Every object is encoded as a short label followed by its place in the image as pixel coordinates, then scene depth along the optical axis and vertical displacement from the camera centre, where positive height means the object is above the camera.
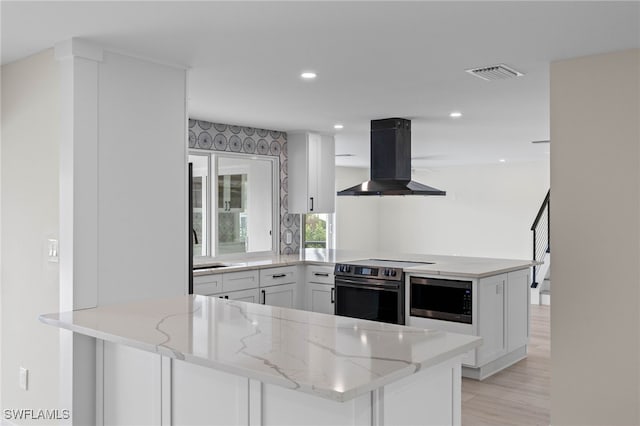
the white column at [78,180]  2.99 +0.18
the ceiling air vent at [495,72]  3.50 +0.90
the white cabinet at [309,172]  6.57 +0.49
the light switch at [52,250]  3.14 -0.21
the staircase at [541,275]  8.56 -0.93
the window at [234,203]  6.02 +0.11
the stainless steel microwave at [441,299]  4.68 -0.72
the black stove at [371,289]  5.06 -0.70
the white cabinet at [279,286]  5.53 -0.73
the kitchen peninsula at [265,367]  1.67 -0.46
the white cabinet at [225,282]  4.88 -0.62
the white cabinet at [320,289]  5.80 -0.78
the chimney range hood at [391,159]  5.43 +0.53
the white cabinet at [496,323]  4.66 -0.94
